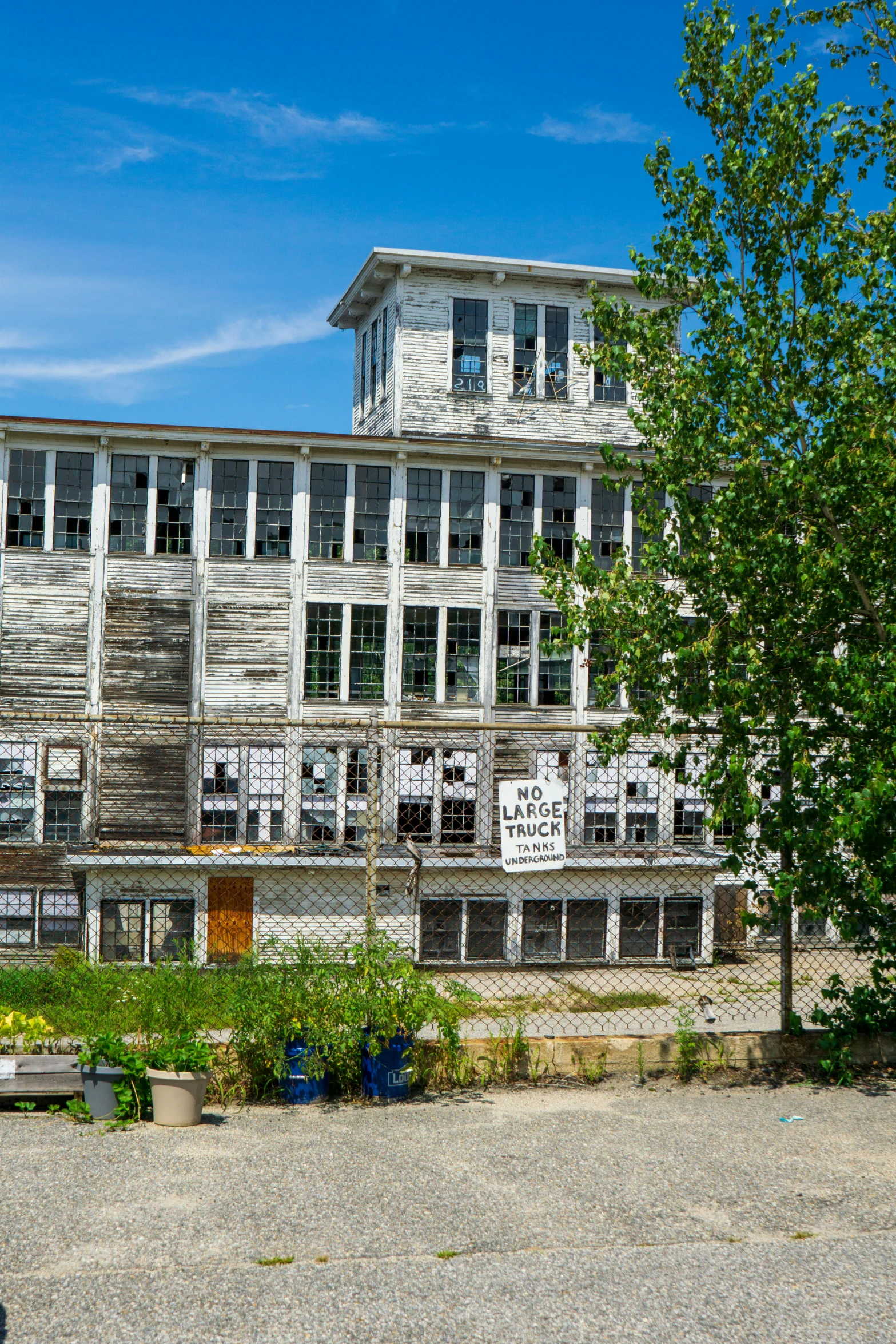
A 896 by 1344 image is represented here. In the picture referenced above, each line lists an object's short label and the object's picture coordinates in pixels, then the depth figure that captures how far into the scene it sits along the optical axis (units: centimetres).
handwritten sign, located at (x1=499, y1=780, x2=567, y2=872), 849
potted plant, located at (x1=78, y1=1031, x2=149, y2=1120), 730
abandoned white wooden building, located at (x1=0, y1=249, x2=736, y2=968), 2919
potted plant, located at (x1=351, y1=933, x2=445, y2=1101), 782
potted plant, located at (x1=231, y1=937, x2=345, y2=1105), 771
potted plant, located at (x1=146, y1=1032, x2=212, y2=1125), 726
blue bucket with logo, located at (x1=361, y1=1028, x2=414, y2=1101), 789
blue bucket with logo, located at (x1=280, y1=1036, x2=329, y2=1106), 776
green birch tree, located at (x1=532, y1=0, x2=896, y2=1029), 853
